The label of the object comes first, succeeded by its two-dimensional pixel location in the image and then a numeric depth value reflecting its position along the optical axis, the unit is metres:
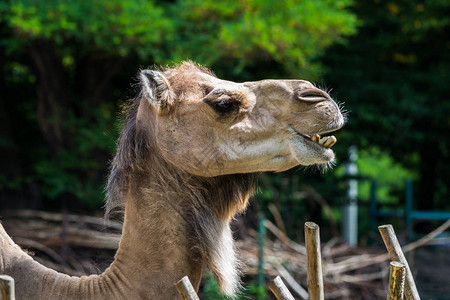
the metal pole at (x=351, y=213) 20.62
